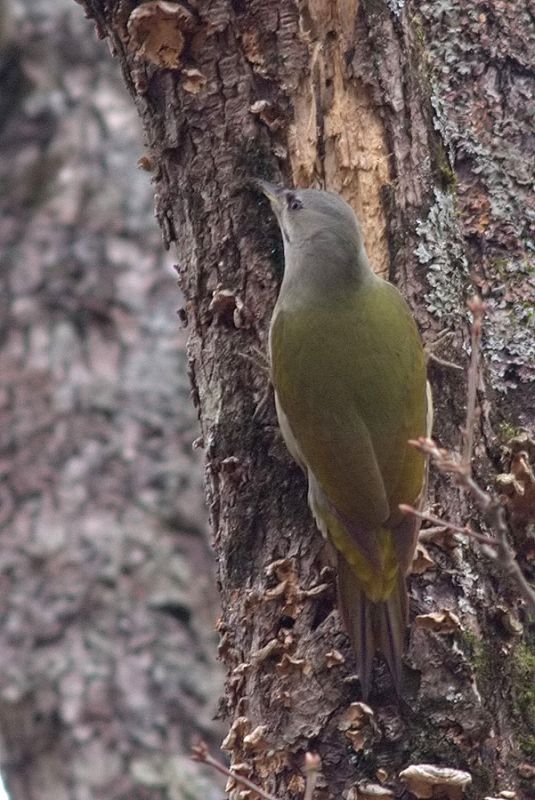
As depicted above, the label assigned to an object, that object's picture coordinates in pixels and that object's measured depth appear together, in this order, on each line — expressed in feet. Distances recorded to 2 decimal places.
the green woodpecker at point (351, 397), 23.08
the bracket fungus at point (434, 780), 20.52
